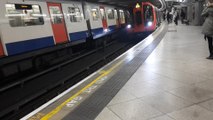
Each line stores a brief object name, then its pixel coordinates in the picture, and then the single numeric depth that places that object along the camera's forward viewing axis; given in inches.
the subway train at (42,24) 199.1
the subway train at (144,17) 505.9
